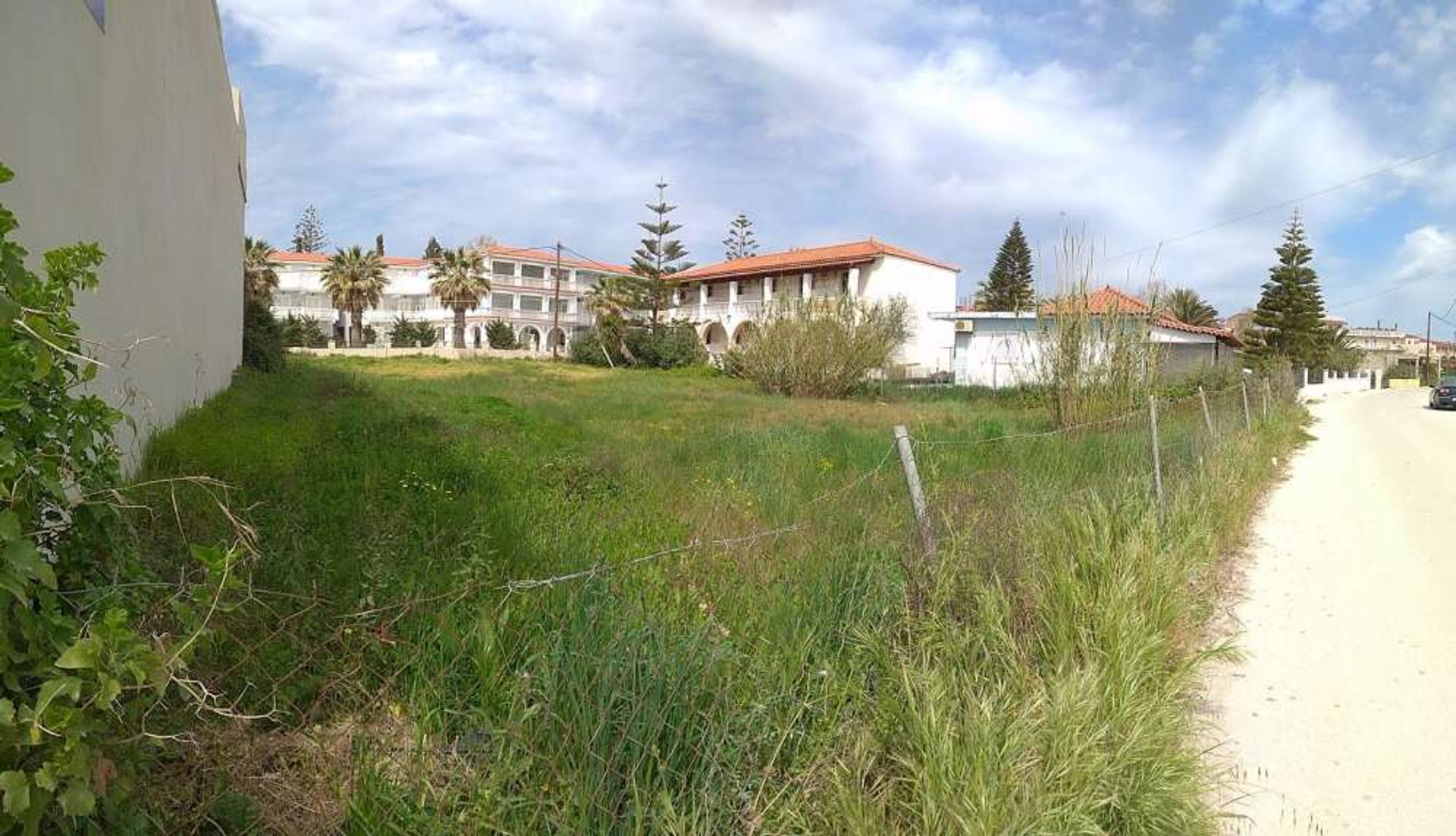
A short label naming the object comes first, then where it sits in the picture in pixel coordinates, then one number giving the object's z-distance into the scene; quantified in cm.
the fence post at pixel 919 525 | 421
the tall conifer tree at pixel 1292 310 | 5341
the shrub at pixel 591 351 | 5188
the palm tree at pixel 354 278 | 5797
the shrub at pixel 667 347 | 4928
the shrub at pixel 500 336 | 6538
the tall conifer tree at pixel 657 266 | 5447
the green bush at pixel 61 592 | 144
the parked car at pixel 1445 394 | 3228
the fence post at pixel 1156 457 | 719
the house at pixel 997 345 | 3547
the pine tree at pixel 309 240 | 8881
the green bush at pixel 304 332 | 5221
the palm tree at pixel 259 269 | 4819
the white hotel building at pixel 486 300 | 7144
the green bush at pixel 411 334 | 6600
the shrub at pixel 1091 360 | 1291
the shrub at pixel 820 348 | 2881
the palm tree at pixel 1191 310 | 5166
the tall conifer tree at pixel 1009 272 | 6394
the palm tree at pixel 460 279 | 5900
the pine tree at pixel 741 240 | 7891
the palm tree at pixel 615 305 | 5231
